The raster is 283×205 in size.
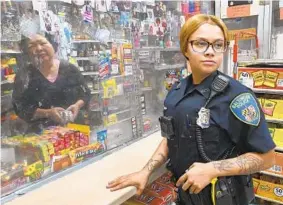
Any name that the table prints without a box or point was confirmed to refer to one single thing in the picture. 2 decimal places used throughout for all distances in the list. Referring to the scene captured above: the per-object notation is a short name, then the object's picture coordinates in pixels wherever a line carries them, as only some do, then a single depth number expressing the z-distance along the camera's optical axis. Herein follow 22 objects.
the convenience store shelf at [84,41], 1.68
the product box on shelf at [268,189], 2.67
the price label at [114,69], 1.93
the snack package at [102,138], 1.83
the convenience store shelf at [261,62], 2.57
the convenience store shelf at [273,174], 2.61
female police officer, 1.08
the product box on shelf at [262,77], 2.52
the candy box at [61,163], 1.53
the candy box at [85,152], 1.64
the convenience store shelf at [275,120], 2.58
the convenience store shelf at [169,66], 2.41
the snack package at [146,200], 1.78
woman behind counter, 1.40
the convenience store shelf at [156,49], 2.21
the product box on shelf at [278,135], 2.62
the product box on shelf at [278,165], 2.60
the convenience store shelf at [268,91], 2.54
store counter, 1.29
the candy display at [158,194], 1.80
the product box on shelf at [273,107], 2.59
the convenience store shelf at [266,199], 2.68
